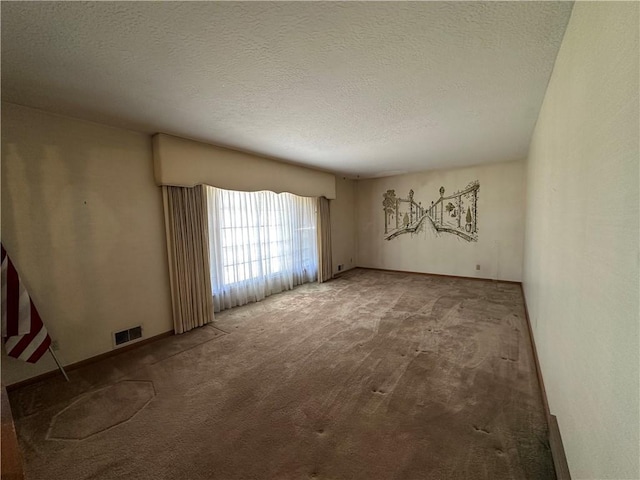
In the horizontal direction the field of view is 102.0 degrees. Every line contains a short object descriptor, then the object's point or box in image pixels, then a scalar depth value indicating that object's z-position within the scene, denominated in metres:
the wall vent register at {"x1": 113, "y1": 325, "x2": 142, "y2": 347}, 2.62
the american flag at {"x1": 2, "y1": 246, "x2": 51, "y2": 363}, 1.92
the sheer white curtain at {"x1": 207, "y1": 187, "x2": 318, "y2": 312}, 3.69
